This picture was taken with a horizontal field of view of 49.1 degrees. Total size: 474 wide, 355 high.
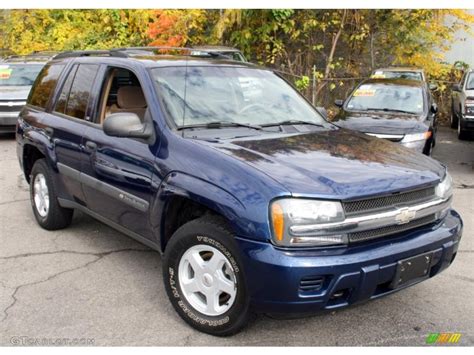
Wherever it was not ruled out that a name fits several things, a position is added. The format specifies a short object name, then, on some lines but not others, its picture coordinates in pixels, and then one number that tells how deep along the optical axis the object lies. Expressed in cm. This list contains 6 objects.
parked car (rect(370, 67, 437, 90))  1257
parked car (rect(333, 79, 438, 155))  789
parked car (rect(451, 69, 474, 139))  1069
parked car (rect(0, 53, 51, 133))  1155
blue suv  285
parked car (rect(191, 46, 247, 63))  1282
